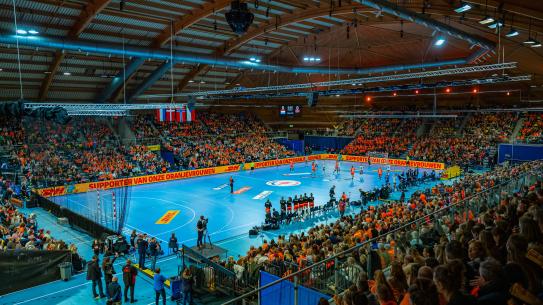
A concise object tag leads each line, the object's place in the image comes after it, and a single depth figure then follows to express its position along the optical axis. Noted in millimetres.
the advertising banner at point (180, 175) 28406
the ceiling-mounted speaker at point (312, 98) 28438
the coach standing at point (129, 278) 11805
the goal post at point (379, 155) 46241
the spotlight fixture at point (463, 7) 12422
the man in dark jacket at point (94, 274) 12070
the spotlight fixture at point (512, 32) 14463
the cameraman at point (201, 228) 16953
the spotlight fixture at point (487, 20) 13494
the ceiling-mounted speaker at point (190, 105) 26156
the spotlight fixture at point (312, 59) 35469
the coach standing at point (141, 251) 14734
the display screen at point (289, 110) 40094
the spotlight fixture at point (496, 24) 13736
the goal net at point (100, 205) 21016
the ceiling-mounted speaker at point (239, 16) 12719
